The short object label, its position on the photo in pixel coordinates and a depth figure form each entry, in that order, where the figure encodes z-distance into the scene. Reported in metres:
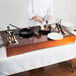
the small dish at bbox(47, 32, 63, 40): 1.25
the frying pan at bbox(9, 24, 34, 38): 1.27
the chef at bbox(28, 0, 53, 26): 1.62
